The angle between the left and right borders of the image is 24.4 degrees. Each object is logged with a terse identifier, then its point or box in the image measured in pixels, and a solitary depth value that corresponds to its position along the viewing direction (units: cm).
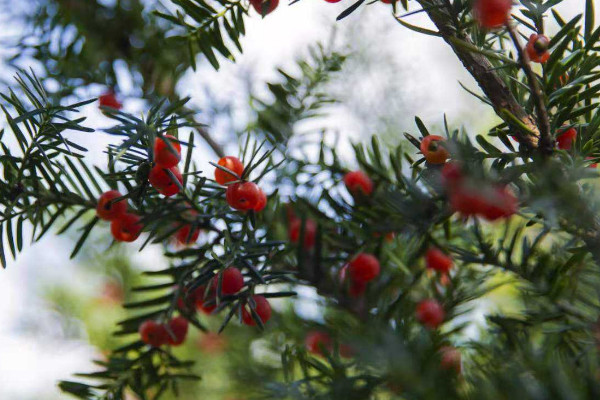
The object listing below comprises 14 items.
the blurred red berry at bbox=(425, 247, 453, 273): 45
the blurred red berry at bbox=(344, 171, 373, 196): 44
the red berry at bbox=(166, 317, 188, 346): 45
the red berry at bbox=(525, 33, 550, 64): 39
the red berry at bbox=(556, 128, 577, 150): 40
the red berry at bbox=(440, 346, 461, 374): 38
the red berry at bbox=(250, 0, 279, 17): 43
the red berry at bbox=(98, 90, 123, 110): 50
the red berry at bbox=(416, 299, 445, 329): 43
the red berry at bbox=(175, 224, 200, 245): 45
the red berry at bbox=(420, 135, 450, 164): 40
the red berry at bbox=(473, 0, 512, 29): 37
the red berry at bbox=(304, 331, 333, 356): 46
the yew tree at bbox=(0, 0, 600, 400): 37
